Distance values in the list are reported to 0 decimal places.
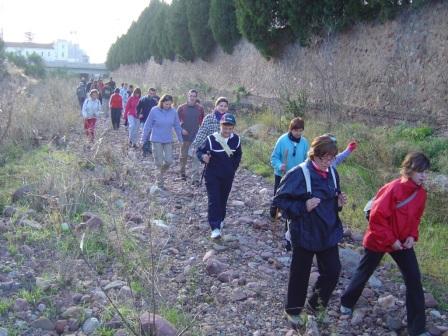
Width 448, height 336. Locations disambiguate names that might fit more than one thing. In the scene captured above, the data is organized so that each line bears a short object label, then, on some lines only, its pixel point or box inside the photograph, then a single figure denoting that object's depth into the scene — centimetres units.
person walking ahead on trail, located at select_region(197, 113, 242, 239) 659
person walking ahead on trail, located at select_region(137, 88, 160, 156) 1277
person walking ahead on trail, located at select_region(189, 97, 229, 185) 788
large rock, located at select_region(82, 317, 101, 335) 423
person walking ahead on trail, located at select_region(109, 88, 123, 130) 1667
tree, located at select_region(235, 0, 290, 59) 1766
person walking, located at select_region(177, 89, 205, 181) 1040
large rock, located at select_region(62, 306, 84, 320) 442
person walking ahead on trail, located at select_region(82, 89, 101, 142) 1244
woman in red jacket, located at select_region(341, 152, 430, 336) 446
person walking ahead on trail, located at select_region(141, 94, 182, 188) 952
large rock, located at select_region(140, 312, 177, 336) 387
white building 13788
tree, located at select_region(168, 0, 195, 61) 3030
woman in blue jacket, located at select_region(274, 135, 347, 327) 433
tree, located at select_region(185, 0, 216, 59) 2678
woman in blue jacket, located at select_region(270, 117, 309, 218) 662
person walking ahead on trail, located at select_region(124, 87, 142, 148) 1391
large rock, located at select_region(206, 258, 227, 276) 561
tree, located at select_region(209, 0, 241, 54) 2280
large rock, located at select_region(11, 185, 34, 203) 740
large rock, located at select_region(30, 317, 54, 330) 428
